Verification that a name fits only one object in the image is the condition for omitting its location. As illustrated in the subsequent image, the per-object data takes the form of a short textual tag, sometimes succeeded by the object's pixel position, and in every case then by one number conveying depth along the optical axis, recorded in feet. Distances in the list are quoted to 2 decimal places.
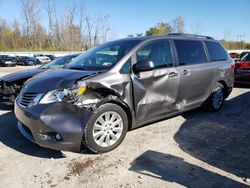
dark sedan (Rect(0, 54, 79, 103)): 15.41
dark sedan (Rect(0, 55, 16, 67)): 72.94
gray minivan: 8.66
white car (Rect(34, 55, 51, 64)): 91.38
